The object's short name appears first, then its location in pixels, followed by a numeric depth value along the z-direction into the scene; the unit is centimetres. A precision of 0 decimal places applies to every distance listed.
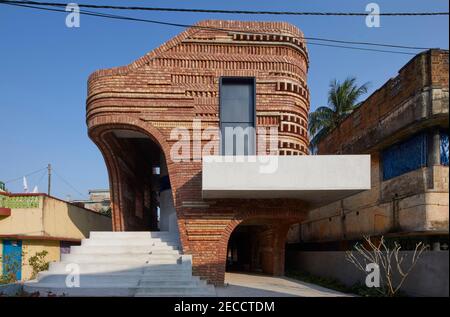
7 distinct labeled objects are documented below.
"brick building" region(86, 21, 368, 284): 1173
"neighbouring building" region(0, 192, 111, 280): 1353
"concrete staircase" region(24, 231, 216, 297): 981
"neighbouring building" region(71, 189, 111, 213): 3834
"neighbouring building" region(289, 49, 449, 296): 1064
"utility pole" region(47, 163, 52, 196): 3762
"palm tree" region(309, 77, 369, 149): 2652
